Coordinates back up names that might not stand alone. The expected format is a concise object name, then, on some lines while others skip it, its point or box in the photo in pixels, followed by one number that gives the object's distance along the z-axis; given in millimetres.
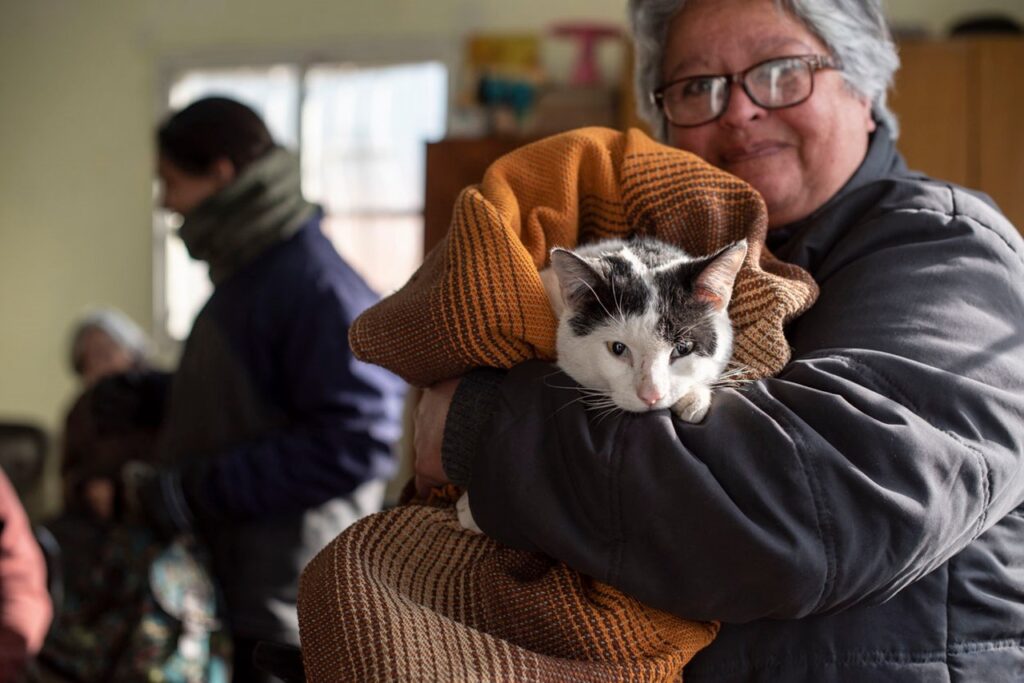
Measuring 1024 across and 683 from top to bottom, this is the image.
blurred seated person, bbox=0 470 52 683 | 1692
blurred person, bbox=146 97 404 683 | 2023
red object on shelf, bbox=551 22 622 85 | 4598
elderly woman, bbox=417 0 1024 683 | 836
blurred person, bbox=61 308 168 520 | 2311
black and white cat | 1051
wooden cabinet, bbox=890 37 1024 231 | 3902
